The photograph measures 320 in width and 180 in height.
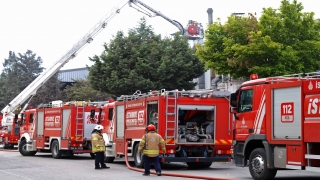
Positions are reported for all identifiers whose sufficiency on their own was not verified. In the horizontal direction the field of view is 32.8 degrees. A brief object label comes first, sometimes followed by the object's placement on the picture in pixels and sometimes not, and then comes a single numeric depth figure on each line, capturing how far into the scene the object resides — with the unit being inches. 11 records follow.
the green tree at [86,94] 1901.1
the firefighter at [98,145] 716.7
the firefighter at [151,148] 623.5
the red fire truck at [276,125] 498.0
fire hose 569.6
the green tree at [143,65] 1366.9
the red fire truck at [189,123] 687.1
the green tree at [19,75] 2588.6
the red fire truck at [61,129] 975.6
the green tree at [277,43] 932.6
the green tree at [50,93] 2329.0
